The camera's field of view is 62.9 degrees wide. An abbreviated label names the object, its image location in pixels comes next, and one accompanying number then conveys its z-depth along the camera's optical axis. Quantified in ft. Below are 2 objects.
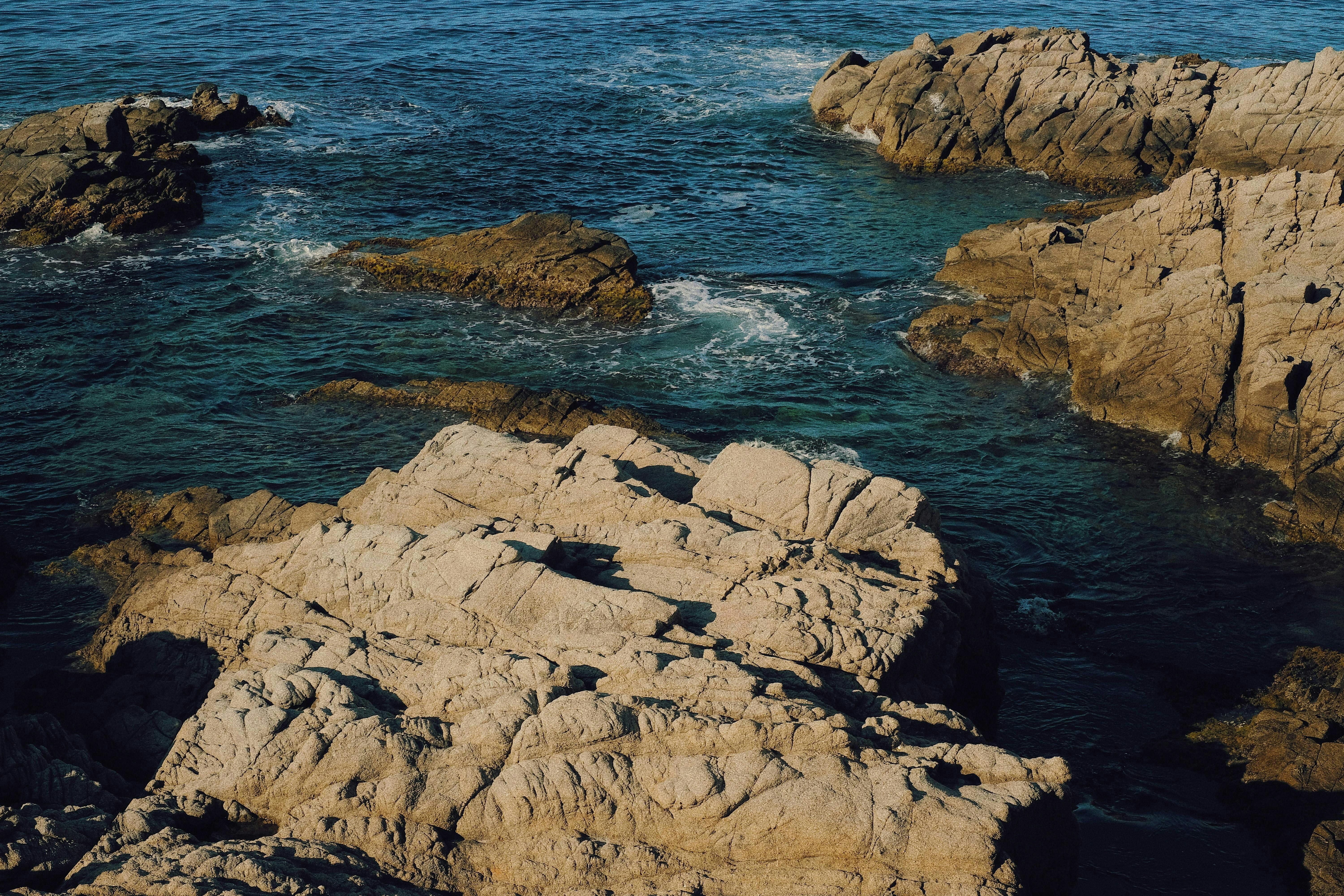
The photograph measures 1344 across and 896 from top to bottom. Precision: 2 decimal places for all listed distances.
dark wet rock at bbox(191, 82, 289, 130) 197.26
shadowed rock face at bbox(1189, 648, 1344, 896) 61.11
